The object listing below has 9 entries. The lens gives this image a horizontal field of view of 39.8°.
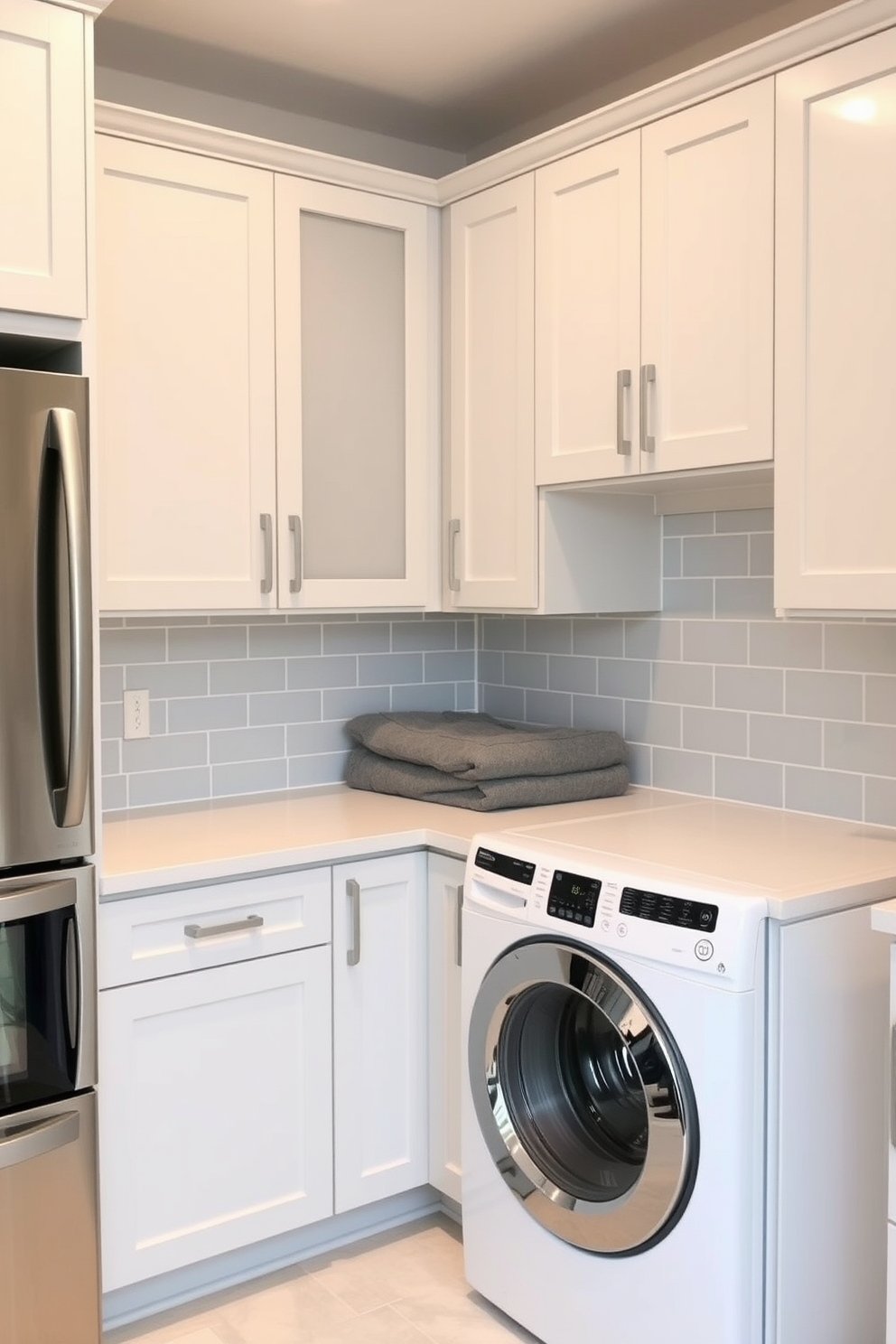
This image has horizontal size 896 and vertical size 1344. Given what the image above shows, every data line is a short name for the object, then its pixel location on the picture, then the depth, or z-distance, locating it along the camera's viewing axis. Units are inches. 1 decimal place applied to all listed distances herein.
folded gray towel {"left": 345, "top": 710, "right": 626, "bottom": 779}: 108.4
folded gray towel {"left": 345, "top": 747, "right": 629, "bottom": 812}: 108.3
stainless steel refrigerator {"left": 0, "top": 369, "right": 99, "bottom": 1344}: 78.5
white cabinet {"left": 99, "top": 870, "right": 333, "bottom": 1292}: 88.6
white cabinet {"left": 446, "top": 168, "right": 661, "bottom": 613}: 109.7
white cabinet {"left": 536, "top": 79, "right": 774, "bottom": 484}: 88.4
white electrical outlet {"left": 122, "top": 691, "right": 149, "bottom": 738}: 112.2
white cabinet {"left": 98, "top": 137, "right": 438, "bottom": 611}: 99.3
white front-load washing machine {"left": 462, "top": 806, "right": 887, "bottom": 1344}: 73.7
